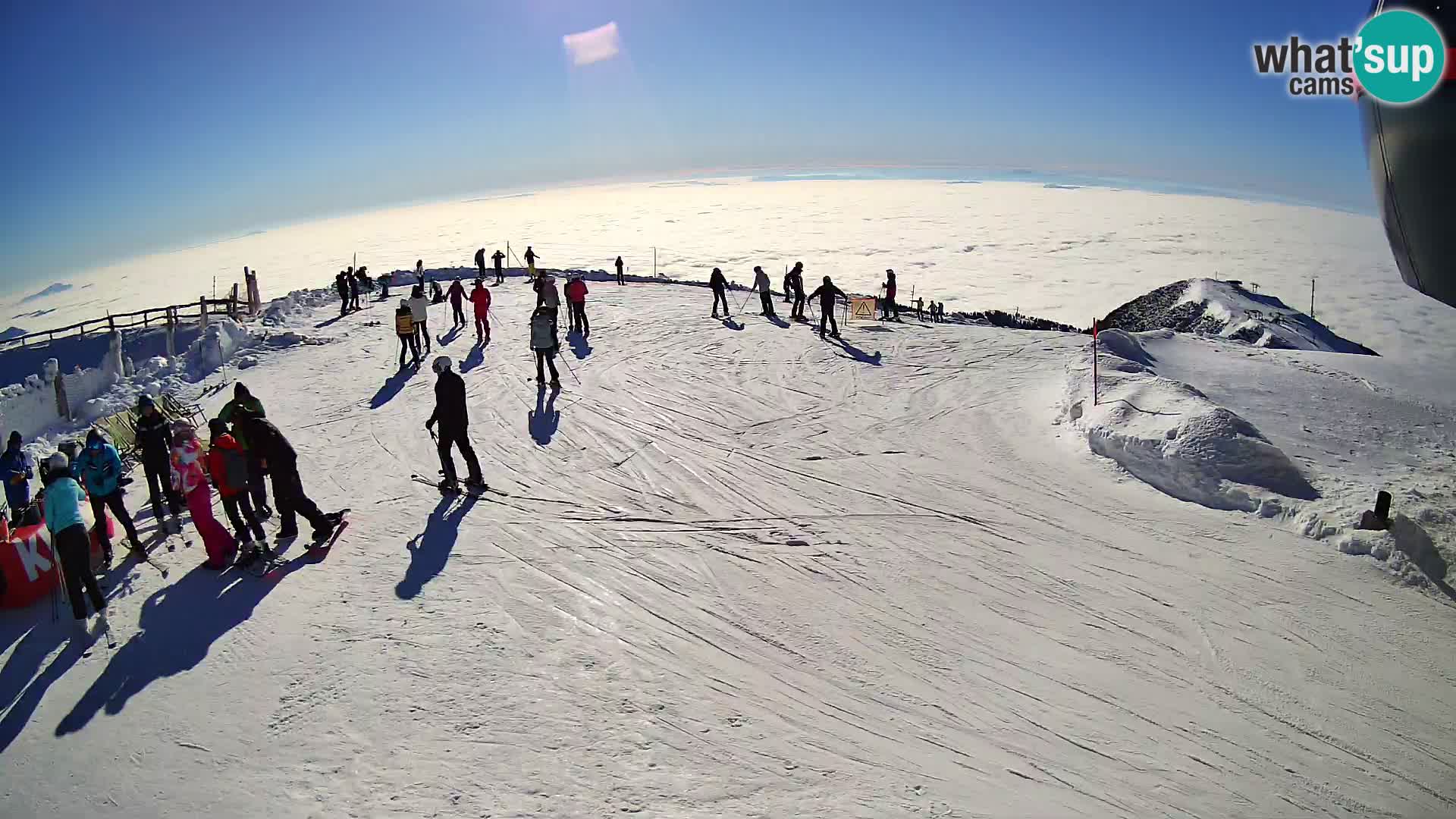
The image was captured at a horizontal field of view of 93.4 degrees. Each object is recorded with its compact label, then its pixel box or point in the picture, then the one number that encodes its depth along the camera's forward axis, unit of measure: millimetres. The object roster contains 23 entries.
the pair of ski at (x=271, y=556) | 6773
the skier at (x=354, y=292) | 21167
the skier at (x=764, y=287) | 19355
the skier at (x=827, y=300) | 15648
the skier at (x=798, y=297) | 18391
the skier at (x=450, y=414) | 8148
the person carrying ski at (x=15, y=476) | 7566
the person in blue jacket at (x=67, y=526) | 5664
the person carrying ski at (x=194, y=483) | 6430
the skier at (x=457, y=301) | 17875
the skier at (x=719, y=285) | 18469
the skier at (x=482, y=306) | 15930
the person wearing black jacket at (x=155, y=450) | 7430
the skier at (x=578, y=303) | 16625
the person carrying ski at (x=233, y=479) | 6574
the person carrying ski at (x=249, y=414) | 6793
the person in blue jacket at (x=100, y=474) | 6668
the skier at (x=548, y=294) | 15609
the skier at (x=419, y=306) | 15031
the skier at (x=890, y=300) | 19284
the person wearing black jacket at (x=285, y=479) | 6711
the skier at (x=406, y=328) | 14258
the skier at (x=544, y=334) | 12109
